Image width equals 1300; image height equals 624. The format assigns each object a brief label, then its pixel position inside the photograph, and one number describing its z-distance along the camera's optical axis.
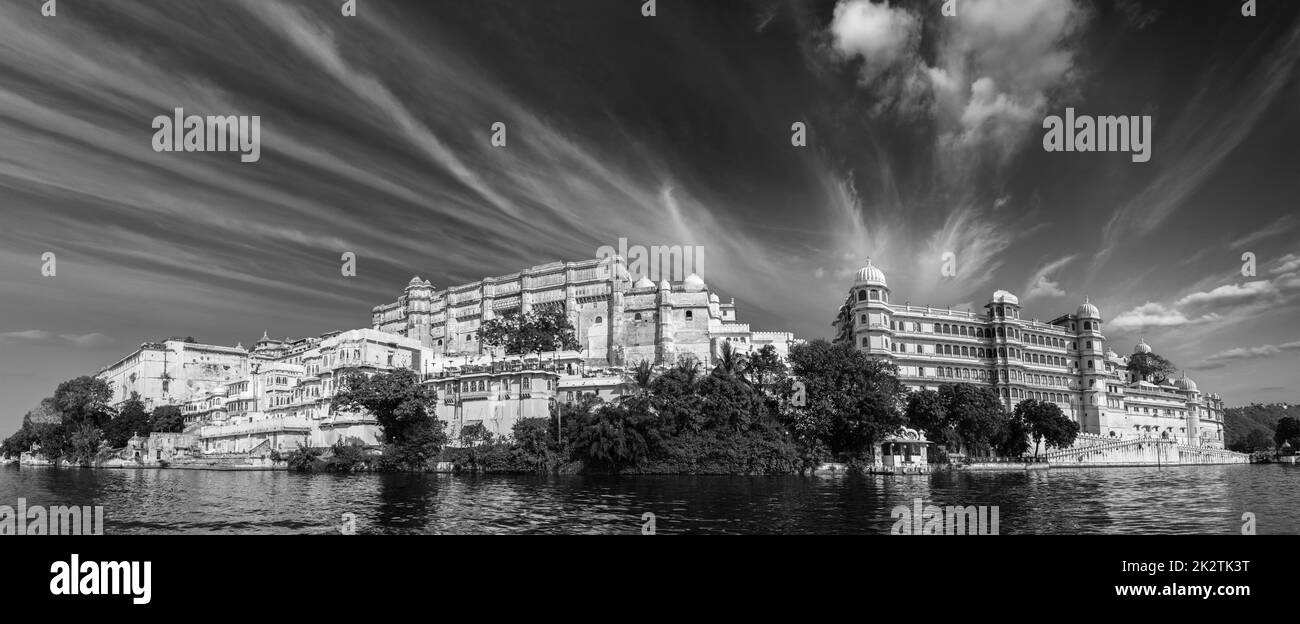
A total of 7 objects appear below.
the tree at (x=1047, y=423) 74.19
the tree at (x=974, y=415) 69.56
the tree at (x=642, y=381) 62.30
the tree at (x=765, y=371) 66.12
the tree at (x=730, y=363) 65.12
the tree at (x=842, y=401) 63.31
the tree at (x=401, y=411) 67.06
